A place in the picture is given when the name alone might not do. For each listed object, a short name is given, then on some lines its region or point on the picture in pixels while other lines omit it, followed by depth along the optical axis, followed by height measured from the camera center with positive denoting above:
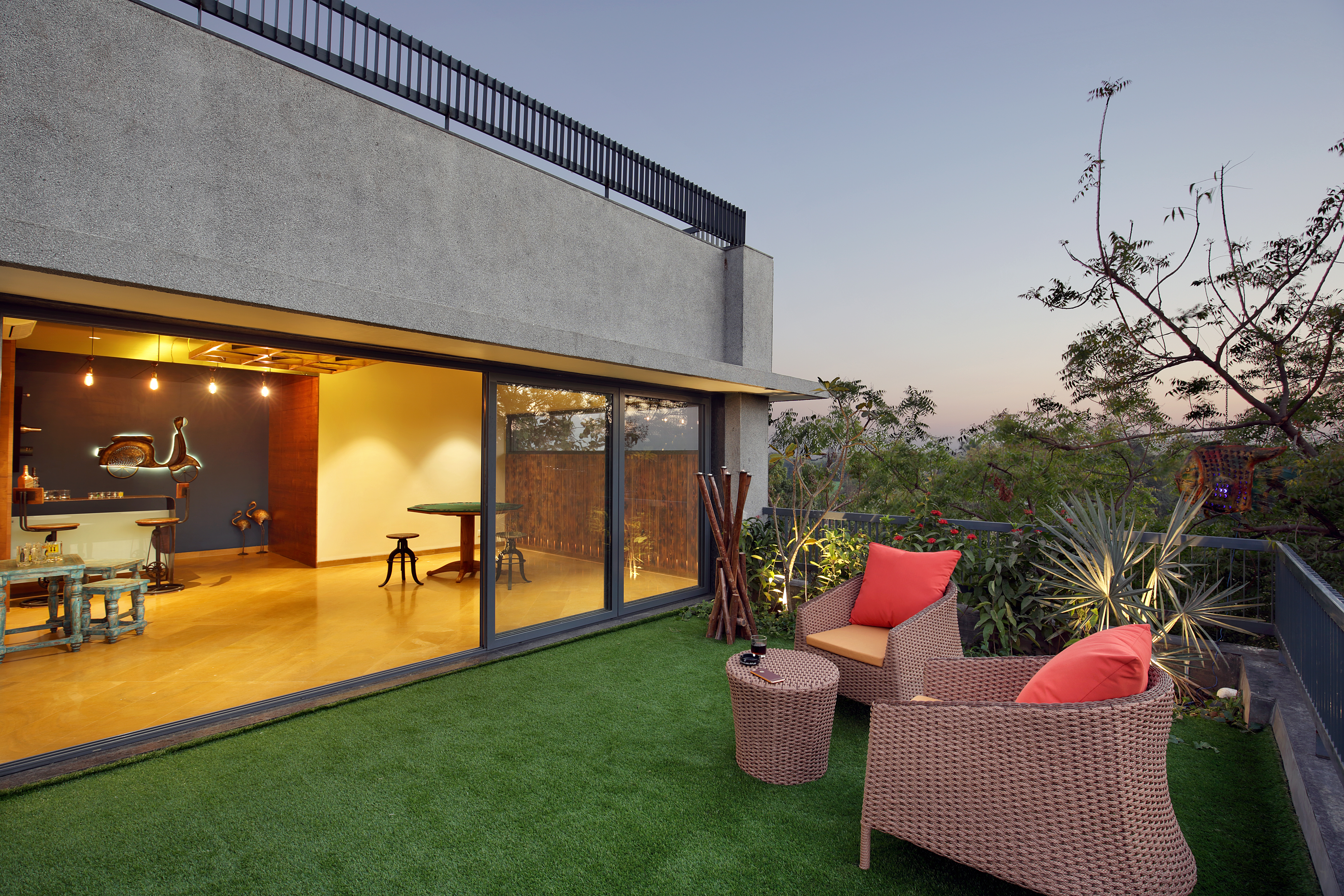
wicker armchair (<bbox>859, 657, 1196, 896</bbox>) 1.83 -1.08
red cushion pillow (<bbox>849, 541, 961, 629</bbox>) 3.76 -0.79
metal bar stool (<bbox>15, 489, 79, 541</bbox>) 6.58 -0.85
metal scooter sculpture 6.88 -0.06
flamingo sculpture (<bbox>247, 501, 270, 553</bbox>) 9.26 -0.99
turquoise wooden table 4.28 -1.09
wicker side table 2.80 -1.26
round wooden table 7.27 -1.15
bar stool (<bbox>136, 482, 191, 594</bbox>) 7.11 -1.12
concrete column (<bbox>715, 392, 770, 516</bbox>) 6.81 +0.25
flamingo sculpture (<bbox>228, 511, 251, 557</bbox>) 9.28 -1.10
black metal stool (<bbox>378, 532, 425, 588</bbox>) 7.51 -1.22
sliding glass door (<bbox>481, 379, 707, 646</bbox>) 4.93 -0.45
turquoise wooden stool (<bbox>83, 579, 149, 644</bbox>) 4.90 -1.27
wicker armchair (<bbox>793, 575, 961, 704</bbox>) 3.27 -1.08
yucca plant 3.71 -0.78
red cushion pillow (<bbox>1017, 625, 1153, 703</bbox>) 1.95 -0.69
